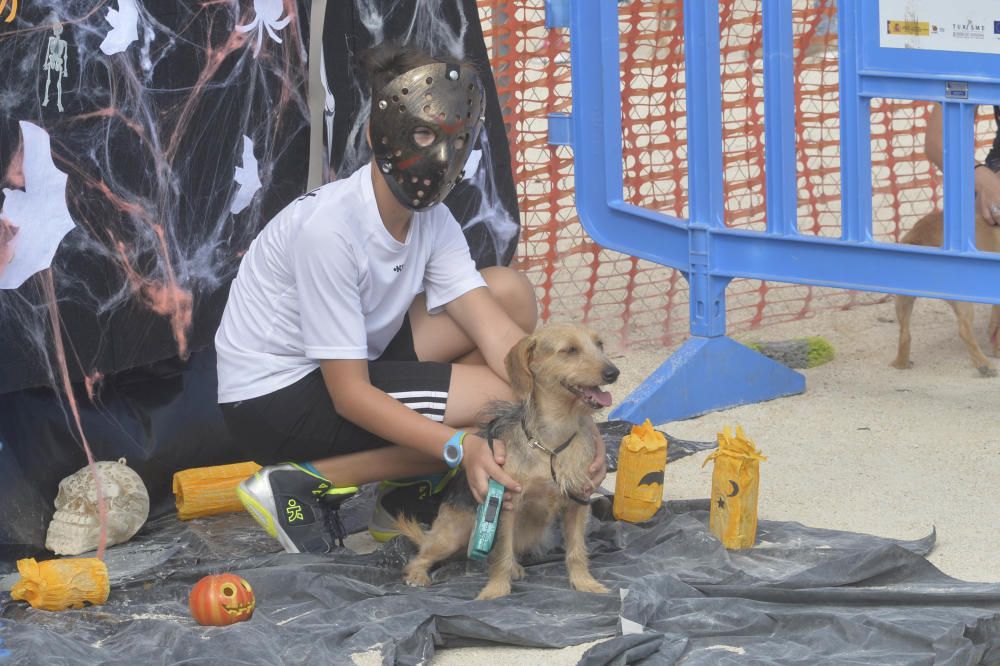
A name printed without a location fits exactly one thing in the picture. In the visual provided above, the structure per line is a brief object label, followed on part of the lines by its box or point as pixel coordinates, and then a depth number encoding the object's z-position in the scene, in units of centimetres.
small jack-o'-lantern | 767
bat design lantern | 906
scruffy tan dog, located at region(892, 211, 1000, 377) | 1252
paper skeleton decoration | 868
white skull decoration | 917
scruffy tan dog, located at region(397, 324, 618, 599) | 789
